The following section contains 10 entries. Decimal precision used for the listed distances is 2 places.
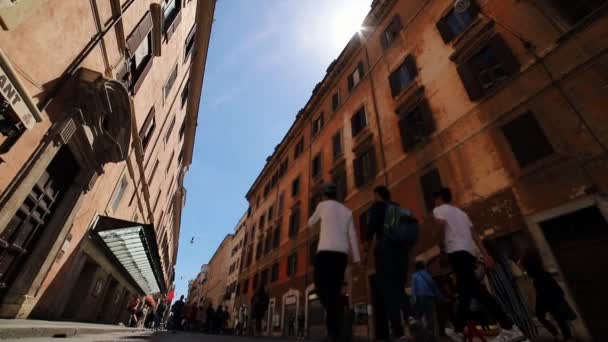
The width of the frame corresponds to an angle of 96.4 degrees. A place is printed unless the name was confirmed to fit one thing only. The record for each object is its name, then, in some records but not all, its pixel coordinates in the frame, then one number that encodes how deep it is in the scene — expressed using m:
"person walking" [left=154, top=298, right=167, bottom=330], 21.01
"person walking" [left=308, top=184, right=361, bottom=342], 2.85
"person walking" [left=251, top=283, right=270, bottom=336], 12.05
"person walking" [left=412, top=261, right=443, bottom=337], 4.58
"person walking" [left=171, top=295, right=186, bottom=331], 14.76
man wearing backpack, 2.97
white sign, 4.31
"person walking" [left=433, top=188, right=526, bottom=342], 3.26
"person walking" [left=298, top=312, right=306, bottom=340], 14.74
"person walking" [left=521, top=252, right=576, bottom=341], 4.87
